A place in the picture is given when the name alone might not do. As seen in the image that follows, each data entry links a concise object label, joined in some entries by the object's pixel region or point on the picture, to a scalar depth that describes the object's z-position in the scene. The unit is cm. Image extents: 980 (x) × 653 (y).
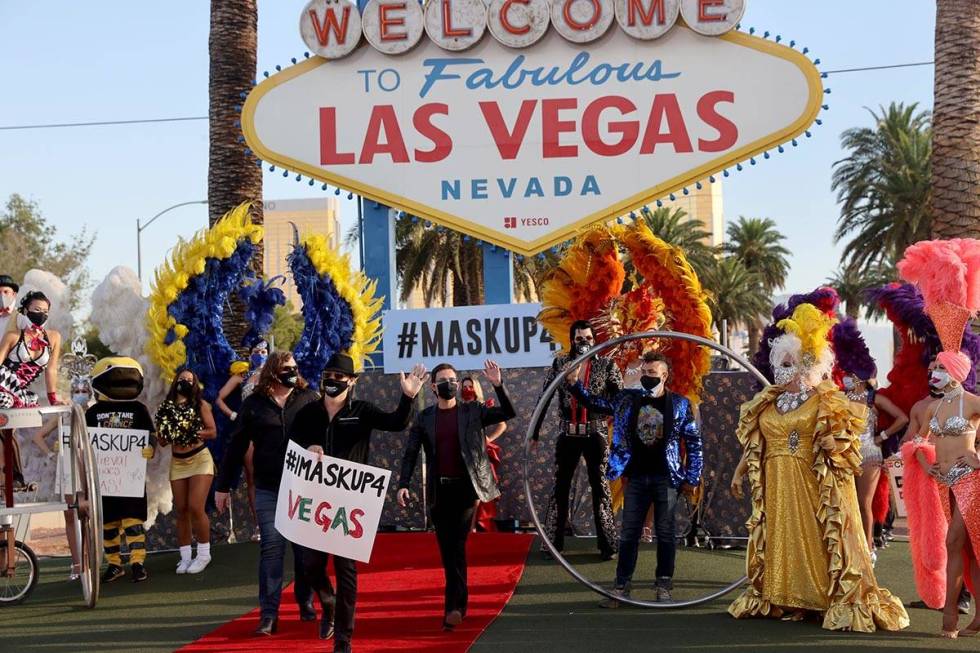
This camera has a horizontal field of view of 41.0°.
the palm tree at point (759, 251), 5472
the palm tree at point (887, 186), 3556
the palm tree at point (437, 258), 3316
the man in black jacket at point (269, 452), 847
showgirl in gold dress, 817
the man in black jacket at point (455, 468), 842
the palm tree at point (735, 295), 5078
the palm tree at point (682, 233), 4698
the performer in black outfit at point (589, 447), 1080
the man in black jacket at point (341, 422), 780
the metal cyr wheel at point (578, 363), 884
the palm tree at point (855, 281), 4100
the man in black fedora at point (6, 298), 1012
